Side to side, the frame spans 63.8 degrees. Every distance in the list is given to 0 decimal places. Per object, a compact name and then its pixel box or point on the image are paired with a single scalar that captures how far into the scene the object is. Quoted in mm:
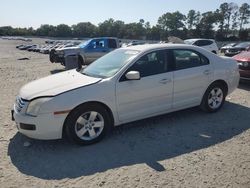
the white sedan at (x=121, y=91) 3043
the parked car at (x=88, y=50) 10248
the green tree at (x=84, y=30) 94338
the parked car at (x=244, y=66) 6102
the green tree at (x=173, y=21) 83360
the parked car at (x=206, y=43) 14070
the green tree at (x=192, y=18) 81103
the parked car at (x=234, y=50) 15719
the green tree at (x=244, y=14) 79237
